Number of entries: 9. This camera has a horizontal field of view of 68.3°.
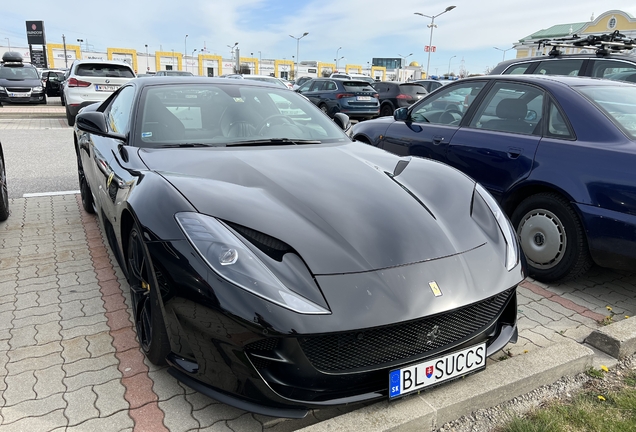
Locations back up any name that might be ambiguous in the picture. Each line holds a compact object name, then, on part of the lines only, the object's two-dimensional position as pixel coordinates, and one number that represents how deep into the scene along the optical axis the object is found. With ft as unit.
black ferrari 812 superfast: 5.62
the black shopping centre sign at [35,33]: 141.28
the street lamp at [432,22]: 140.36
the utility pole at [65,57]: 222.22
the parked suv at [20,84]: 55.11
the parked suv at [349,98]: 50.70
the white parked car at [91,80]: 38.06
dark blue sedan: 10.02
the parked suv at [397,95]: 55.36
